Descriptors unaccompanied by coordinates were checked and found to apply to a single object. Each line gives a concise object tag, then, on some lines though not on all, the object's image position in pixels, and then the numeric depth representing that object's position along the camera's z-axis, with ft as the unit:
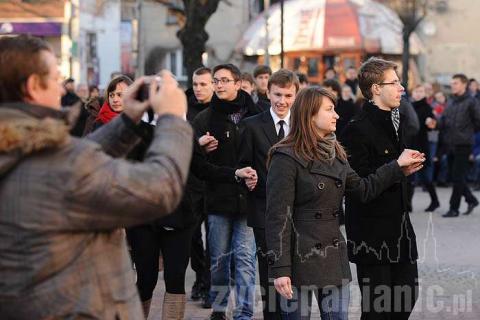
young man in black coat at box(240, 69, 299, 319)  37.50
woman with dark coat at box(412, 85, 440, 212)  81.99
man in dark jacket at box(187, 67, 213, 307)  44.50
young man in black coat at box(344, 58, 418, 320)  31.52
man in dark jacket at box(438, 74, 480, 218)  80.13
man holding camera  15.27
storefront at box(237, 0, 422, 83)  204.49
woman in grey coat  28.73
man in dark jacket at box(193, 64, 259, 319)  40.88
